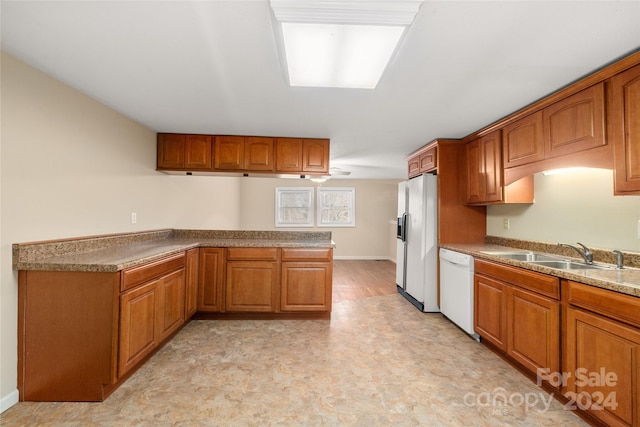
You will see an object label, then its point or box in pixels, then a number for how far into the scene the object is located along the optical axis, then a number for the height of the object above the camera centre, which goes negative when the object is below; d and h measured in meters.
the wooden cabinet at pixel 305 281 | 3.22 -0.72
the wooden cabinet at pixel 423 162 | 3.58 +0.79
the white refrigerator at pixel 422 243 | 3.54 -0.31
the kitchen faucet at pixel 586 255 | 2.10 -0.25
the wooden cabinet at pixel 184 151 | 3.41 +0.79
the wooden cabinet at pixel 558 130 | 1.89 +0.70
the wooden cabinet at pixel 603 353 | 1.40 -0.72
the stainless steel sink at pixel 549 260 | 2.09 -0.33
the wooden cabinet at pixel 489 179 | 2.81 +0.44
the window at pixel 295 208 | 7.46 +0.26
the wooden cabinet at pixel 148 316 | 1.92 -0.79
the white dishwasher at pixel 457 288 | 2.79 -0.74
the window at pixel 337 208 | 7.52 +0.27
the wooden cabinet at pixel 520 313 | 1.87 -0.71
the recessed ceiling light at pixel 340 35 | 1.25 +0.91
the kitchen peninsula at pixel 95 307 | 1.81 -0.65
